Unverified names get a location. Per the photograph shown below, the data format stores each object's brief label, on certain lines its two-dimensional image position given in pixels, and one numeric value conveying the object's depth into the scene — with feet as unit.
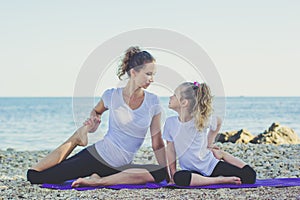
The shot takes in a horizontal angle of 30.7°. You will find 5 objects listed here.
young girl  16.58
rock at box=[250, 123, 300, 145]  36.40
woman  16.43
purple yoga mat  16.02
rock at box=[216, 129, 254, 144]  37.96
